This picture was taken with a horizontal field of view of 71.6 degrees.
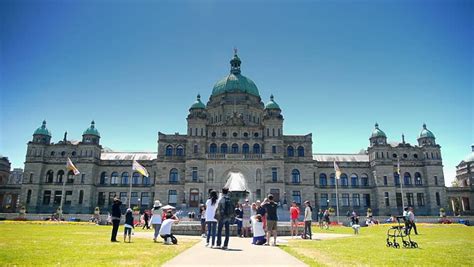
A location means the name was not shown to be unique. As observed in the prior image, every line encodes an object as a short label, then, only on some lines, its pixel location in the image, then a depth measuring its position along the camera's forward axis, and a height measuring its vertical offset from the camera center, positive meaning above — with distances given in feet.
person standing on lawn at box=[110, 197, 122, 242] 53.01 -1.71
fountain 81.13 +2.92
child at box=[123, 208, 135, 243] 54.28 -2.58
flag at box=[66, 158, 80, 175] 159.12 +18.52
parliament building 192.65 +24.23
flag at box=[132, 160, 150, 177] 149.38 +16.94
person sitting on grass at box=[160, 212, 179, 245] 51.71 -4.11
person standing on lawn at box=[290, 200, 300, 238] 68.31 -1.55
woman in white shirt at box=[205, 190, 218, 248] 46.24 -0.87
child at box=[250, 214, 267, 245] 50.88 -4.23
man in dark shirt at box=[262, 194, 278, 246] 51.83 -1.21
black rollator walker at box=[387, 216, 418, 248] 49.28 -5.59
